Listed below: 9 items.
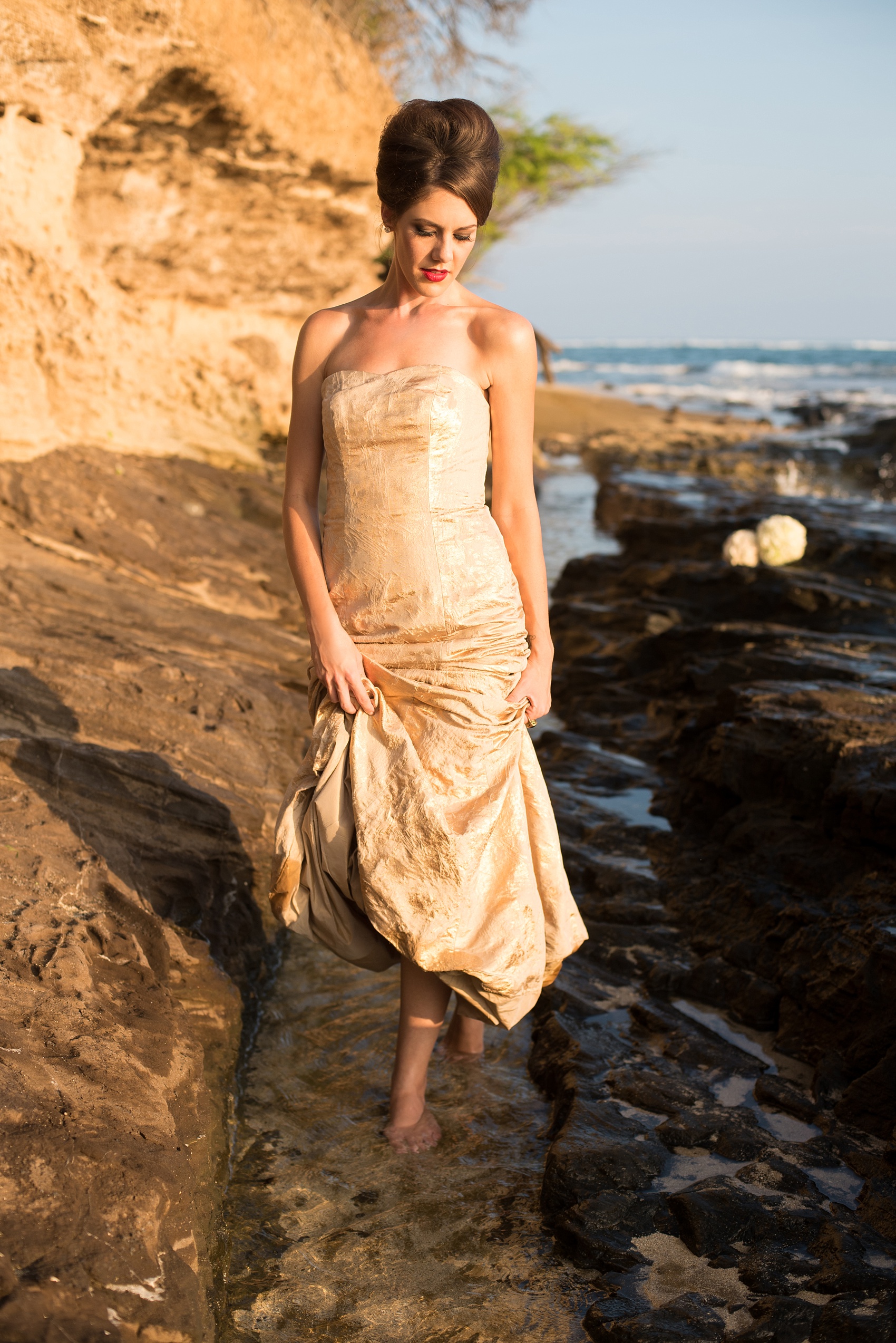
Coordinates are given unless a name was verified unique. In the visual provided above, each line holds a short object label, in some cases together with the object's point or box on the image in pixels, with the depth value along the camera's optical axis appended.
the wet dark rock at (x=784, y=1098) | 3.01
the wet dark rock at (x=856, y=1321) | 2.13
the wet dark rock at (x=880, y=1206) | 2.52
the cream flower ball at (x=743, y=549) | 7.78
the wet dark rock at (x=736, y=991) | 3.47
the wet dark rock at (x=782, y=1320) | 2.19
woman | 2.51
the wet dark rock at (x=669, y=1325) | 2.21
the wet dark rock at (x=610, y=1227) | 2.48
